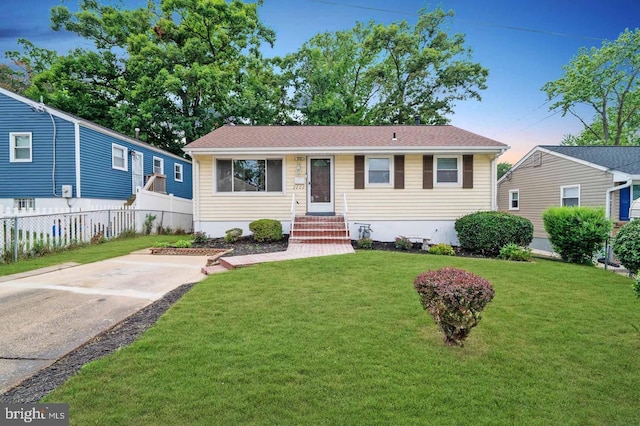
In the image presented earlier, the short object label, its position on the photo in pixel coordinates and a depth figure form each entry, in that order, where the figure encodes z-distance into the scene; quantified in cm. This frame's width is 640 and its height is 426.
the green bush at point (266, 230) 991
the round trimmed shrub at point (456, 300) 297
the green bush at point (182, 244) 900
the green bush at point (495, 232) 891
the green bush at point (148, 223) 1272
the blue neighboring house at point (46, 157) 1206
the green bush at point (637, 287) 308
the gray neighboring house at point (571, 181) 1162
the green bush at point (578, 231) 810
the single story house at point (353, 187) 1087
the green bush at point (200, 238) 988
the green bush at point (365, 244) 937
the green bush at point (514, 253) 832
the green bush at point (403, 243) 955
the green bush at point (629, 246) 498
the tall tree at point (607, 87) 2256
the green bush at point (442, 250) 893
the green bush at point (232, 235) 1002
